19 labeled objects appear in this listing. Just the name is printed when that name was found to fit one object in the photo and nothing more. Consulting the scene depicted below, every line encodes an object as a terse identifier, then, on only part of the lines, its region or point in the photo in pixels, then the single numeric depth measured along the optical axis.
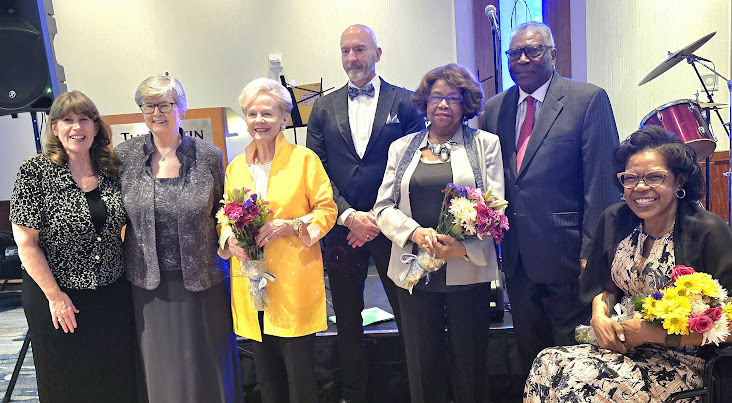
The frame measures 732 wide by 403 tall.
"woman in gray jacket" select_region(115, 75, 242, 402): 2.54
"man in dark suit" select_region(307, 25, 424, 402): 2.94
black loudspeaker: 3.17
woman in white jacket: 2.46
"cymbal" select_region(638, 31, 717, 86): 3.68
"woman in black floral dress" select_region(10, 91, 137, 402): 2.53
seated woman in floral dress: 2.00
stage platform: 3.30
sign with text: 4.95
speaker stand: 3.38
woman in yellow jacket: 2.54
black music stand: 4.59
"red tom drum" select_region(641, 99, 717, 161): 3.66
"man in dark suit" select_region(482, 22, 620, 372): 2.50
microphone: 3.89
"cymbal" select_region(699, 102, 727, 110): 4.07
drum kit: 3.67
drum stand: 3.70
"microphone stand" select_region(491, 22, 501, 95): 3.94
